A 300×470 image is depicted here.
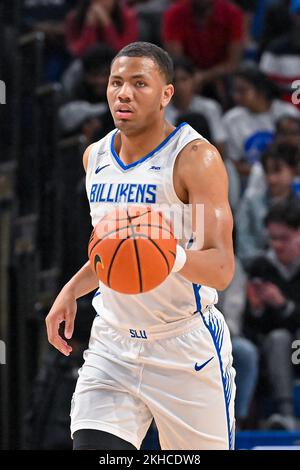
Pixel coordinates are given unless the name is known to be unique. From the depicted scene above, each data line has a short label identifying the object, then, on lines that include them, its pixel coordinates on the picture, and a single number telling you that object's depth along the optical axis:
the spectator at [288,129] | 15.79
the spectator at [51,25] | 17.61
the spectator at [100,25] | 17.11
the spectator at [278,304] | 13.54
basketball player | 7.88
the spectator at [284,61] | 17.14
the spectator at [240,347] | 13.20
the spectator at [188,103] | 16.03
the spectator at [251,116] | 16.42
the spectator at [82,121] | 15.41
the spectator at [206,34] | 17.39
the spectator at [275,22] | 18.02
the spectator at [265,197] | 14.84
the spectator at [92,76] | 16.12
